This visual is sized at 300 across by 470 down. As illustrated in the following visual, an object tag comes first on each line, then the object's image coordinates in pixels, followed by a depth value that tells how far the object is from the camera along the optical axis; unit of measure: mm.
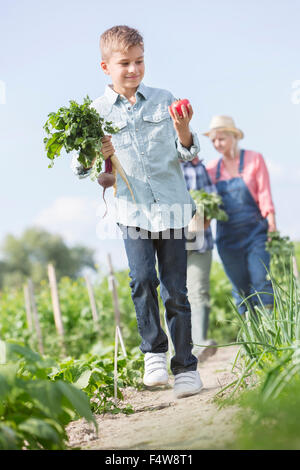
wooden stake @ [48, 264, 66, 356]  7840
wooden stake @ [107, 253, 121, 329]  7027
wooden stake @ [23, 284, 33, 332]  8539
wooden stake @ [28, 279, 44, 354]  7602
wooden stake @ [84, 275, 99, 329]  7773
